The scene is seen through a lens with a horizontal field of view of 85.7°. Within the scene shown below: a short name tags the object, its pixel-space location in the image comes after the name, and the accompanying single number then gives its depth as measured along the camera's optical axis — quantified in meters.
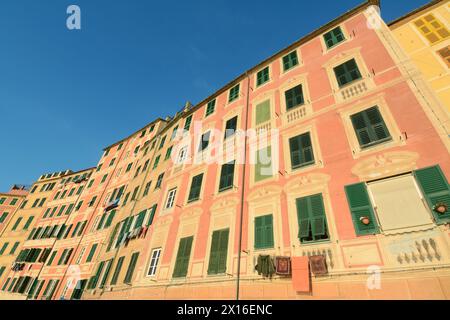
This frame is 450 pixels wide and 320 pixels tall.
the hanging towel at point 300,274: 7.73
